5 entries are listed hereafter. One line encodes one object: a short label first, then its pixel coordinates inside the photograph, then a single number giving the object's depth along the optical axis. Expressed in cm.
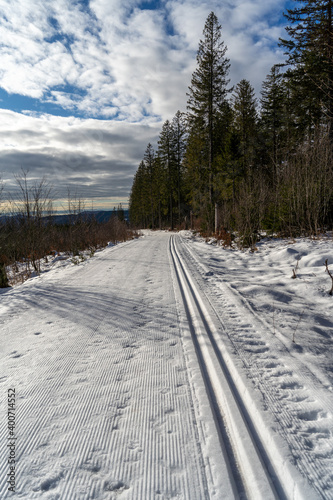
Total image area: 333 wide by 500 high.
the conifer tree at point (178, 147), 3728
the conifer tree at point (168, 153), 3894
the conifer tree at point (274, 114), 2681
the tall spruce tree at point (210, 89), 1936
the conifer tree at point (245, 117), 2667
